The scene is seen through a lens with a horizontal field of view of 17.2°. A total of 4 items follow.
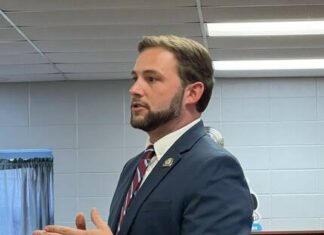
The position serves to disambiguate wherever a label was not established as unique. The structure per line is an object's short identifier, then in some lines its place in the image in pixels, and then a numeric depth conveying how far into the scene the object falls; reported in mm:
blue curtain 8623
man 2204
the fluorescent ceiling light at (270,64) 8596
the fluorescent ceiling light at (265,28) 6569
